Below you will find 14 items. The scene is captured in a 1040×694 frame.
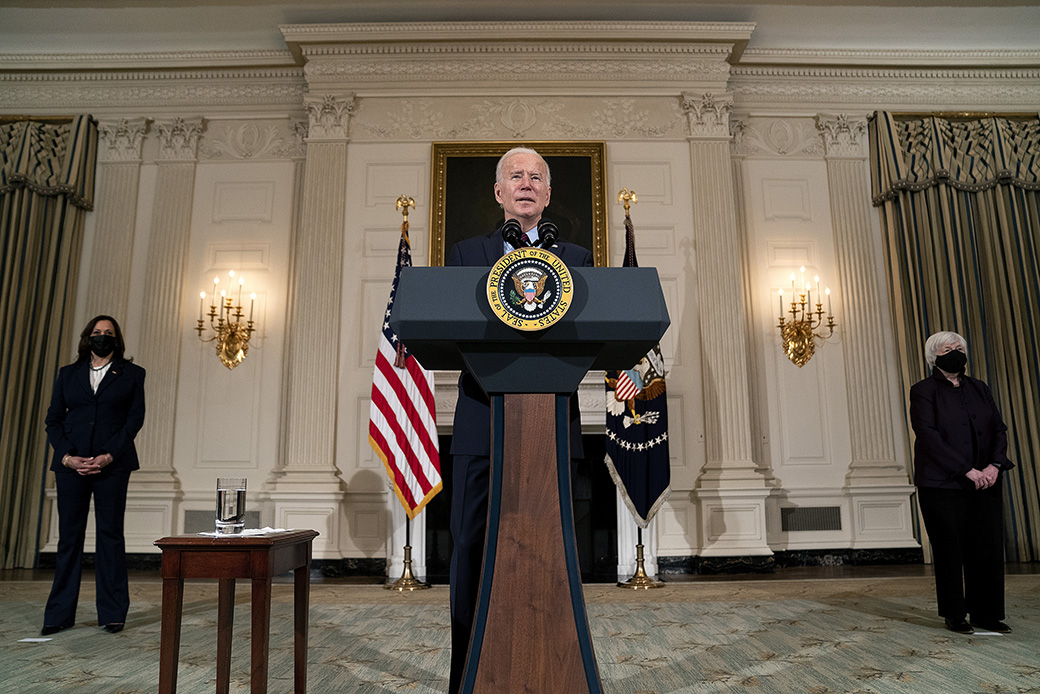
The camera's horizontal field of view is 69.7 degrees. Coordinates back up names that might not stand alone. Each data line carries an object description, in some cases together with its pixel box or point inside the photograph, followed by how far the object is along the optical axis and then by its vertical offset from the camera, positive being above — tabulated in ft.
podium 4.74 +0.19
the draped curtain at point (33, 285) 20.84 +5.41
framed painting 21.57 +7.94
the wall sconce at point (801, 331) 21.65 +3.85
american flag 17.79 +1.03
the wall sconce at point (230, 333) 21.54 +3.89
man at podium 5.79 +0.22
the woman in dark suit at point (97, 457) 11.64 +0.21
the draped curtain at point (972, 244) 21.53 +6.50
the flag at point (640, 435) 18.16 +0.77
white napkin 6.99 -0.60
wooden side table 6.59 -0.89
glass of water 7.14 -0.34
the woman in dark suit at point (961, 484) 11.19 -0.30
